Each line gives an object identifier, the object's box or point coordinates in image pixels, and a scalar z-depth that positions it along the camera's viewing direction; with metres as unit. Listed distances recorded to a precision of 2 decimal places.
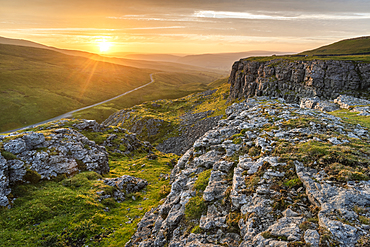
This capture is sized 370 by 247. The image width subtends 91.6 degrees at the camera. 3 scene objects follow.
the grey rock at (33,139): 33.94
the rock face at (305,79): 72.73
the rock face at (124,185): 32.79
